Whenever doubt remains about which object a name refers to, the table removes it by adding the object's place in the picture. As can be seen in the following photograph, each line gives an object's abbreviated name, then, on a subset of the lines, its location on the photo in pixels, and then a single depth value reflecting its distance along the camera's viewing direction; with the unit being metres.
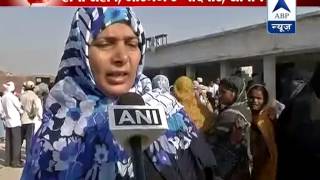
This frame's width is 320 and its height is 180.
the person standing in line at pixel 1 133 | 6.97
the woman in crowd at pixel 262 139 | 2.12
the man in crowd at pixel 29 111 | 4.91
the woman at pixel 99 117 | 1.07
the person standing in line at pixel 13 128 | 4.99
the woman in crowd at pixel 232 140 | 2.07
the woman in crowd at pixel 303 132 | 1.69
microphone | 0.83
